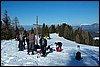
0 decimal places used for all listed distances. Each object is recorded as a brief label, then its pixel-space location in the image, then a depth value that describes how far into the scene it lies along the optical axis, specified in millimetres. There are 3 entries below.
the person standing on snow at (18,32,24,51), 6258
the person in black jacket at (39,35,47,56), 5228
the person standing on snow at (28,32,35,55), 5418
